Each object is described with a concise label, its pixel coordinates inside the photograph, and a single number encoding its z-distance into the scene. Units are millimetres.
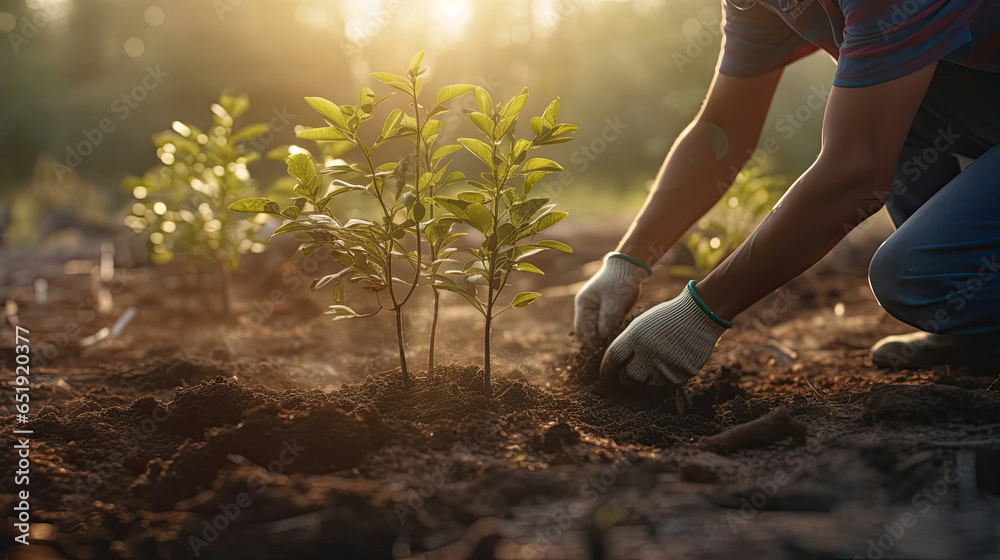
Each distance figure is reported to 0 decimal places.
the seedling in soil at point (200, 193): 3088
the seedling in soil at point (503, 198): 1656
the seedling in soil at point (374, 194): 1632
